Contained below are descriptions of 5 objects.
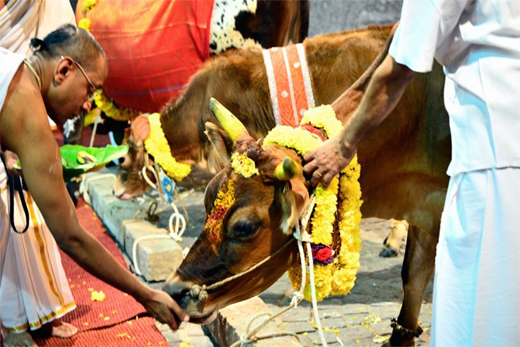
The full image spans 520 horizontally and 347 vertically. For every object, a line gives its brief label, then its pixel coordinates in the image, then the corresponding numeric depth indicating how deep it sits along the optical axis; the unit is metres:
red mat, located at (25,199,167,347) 4.30
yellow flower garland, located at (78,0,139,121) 6.64
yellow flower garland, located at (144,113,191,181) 5.46
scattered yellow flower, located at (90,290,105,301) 4.95
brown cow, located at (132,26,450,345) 2.91
